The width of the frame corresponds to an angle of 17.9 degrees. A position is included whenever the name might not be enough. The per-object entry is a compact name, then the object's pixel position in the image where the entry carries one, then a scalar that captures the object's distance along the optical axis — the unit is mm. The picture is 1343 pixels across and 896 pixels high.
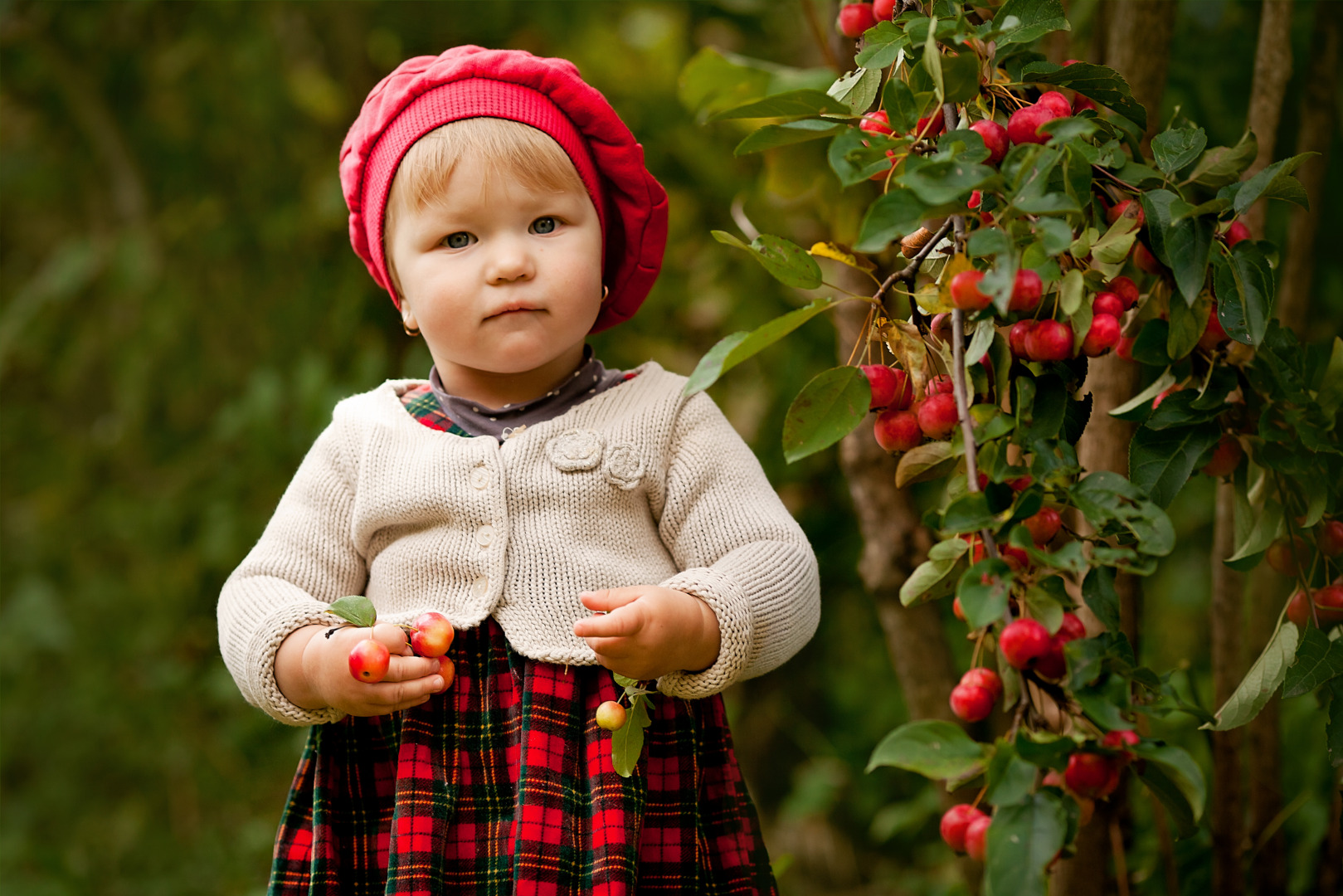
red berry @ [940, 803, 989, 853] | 2168
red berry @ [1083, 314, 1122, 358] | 2201
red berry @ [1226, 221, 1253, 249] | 2234
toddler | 2293
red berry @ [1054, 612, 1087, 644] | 2160
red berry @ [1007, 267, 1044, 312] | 2176
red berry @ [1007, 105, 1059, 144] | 2211
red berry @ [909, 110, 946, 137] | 2187
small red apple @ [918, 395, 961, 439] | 2226
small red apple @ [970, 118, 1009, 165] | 2199
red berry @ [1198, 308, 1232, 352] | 2244
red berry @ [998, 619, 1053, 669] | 2132
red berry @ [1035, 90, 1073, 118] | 2226
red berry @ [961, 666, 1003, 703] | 2169
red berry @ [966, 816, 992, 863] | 2151
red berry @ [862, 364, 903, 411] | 2241
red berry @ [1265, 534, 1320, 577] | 2327
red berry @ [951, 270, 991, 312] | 2151
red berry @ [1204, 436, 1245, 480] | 2305
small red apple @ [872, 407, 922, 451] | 2256
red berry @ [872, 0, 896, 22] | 2337
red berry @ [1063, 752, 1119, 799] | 2133
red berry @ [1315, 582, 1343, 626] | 2300
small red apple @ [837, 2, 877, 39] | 2388
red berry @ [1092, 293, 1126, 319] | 2225
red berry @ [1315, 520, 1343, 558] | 2301
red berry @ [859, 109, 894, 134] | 2229
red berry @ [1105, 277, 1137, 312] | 2238
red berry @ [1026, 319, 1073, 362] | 2200
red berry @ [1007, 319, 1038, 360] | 2213
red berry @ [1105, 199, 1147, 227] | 2235
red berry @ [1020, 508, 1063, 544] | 2197
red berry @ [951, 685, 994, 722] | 2164
